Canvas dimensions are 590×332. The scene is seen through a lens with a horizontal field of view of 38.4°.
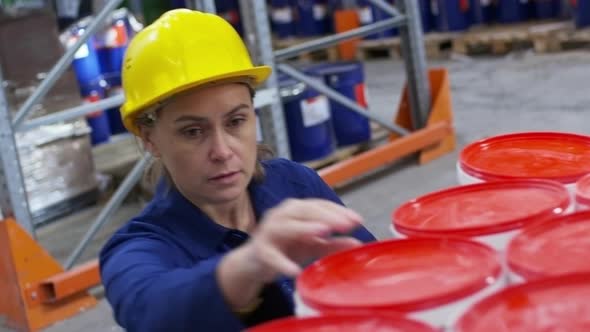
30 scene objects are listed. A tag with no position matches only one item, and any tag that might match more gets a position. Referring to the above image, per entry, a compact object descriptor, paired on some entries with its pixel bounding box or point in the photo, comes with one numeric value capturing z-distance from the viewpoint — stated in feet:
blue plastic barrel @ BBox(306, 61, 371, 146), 18.85
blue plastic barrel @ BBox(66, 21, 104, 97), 20.10
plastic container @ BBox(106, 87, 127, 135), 23.06
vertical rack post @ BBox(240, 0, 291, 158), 15.43
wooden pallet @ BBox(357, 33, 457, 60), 31.01
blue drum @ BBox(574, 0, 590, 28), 26.68
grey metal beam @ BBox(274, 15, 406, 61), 16.29
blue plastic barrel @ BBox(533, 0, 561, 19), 29.17
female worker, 4.96
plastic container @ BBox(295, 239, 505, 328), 3.72
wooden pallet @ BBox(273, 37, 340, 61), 34.24
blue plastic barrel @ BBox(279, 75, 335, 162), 17.65
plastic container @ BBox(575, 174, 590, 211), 4.75
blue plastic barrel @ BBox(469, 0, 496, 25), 30.50
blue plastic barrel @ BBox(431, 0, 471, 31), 30.37
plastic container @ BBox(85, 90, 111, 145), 21.36
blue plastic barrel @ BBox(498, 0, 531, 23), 29.53
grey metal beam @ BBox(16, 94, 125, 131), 12.97
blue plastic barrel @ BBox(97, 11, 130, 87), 21.76
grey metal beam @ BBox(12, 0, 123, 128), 12.80
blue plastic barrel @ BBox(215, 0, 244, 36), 35.65
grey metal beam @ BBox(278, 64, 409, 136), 16.14
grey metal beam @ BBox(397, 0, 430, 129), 19.25
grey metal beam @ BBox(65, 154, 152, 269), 13.79
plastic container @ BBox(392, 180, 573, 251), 4.42
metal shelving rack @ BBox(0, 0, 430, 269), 12.79
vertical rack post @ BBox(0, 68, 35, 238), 12.67
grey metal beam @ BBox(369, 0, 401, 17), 18.50
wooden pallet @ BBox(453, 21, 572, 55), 27.99
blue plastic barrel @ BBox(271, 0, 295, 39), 34.24
